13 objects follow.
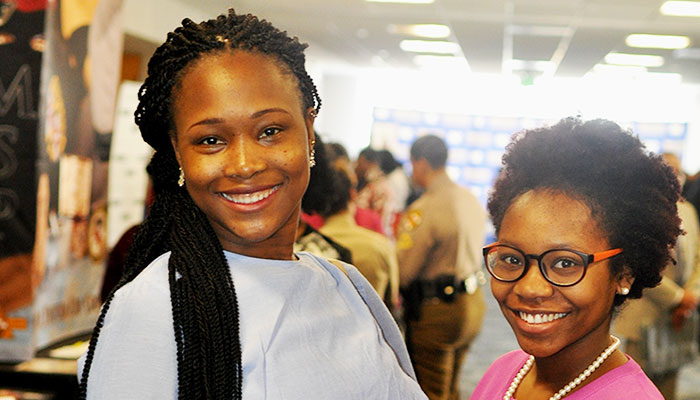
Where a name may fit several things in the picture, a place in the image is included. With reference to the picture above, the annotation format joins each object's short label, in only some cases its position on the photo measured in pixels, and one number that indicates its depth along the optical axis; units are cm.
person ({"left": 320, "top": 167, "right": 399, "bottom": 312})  351
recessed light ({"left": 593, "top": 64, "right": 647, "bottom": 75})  1267
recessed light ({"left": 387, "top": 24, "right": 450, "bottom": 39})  948
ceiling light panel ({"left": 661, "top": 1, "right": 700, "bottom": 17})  744
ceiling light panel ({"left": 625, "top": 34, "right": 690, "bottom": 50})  951
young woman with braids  112
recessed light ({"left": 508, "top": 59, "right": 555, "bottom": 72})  1251
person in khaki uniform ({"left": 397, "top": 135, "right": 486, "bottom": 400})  437
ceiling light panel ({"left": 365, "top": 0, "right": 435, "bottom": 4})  791
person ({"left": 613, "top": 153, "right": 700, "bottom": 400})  389
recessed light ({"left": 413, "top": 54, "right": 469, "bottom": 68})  1267
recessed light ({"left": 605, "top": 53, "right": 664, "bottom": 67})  1136
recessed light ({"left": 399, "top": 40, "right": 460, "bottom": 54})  1094
